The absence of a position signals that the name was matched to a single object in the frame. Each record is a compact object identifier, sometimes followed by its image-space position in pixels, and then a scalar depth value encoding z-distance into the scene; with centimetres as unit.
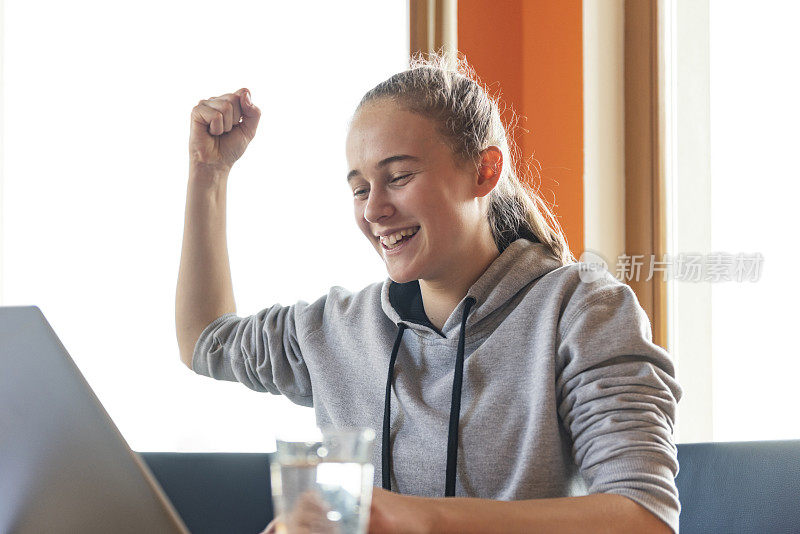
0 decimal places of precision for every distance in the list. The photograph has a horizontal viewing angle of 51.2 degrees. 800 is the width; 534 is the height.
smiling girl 103
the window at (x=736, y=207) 254
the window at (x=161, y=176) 244
